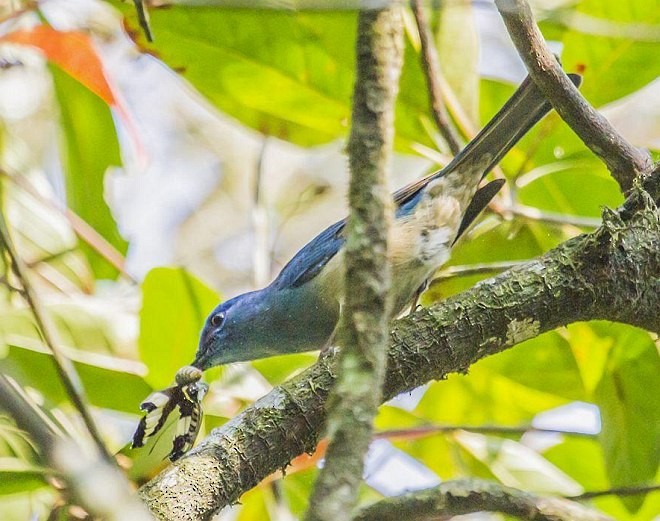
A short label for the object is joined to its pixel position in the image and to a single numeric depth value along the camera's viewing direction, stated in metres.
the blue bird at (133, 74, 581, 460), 6.79
